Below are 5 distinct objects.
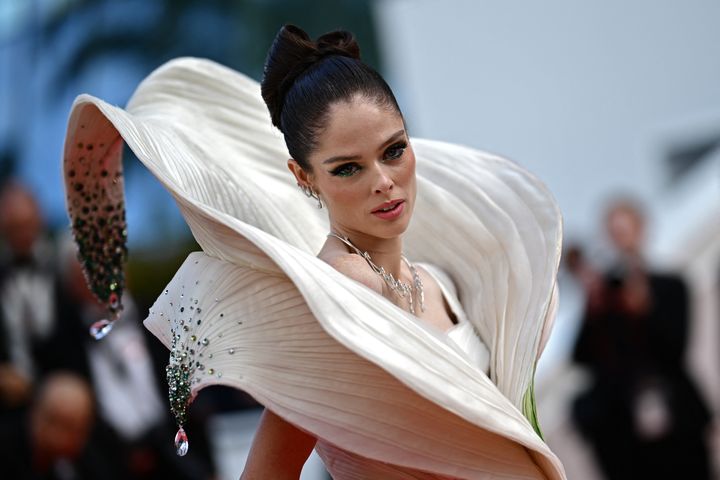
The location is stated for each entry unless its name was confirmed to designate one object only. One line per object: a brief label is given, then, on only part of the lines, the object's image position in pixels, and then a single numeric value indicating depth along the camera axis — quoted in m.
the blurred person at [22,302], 7.96
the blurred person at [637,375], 9.10
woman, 2.86
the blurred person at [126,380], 8.02
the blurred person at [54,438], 7.58
